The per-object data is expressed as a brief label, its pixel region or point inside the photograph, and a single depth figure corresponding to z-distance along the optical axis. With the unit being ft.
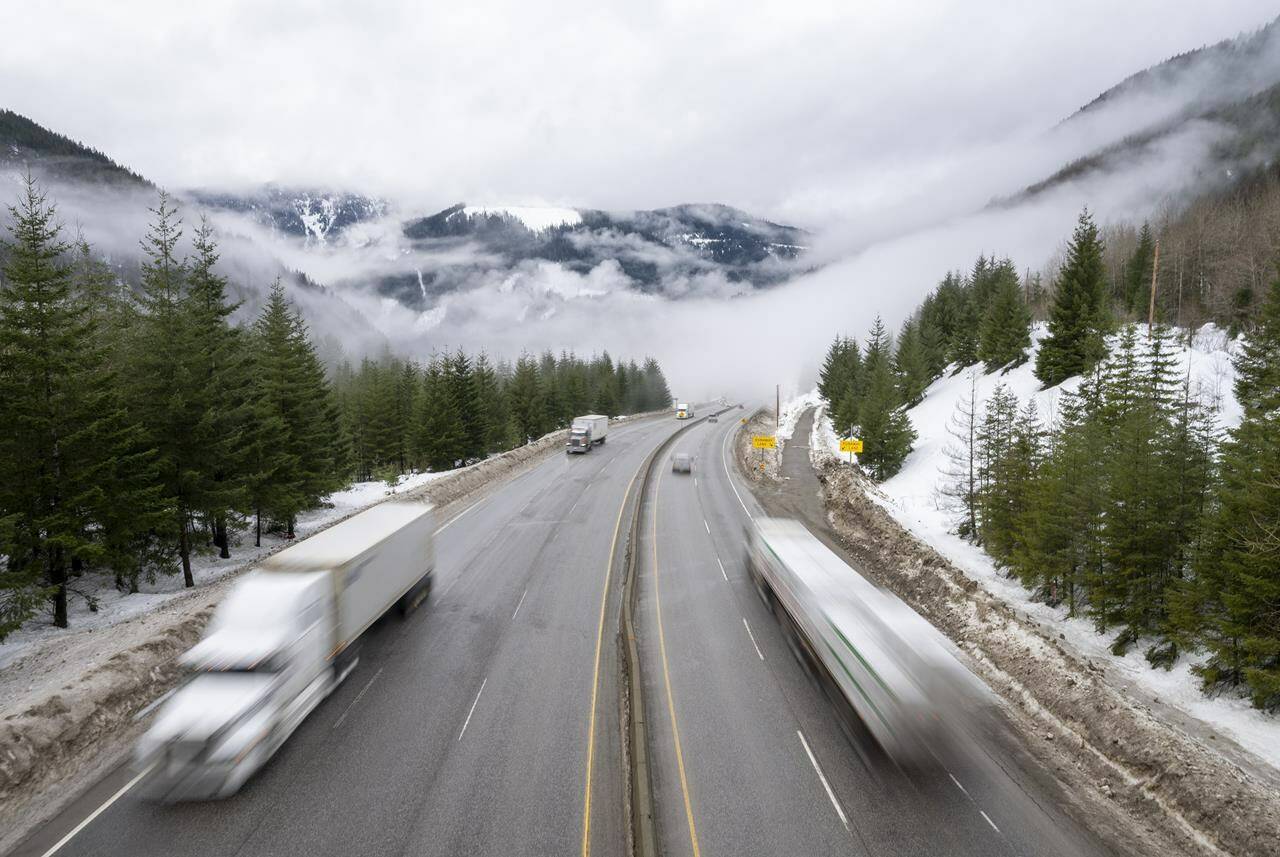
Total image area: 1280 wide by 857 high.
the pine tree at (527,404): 265.95
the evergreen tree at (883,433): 157.99
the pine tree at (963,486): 99.04
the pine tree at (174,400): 73.26
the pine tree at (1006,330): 201.16
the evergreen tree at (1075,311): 153.17
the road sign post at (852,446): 131.85
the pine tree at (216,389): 77.52
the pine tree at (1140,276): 225.56
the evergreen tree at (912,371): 222.69
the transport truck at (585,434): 183.01
